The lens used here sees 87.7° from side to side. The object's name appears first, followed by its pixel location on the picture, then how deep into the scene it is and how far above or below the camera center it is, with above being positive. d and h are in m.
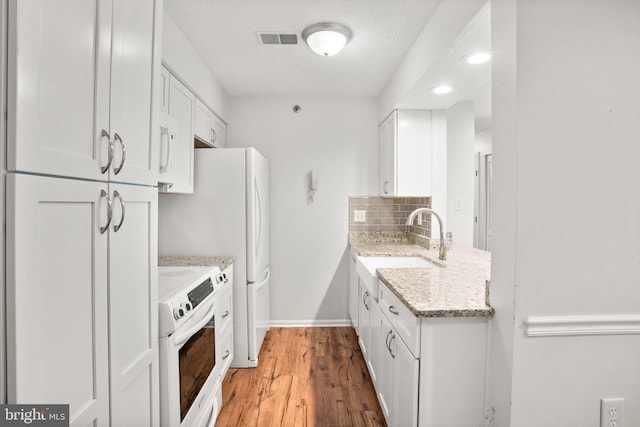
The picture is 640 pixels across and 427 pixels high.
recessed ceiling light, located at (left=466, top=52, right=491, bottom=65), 1.84 +0.89
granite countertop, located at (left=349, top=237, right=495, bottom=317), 1.34 -0.36
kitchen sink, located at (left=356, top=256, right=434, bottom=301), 2.53 -0.41
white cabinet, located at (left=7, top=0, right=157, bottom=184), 0.69 +0.31
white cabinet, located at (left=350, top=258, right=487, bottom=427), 1.36 -0.64
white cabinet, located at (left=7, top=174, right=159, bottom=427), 0.69 -0.23
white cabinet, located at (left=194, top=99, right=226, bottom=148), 2.57 +0.71
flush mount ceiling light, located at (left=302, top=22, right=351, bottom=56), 2.03 +1.09
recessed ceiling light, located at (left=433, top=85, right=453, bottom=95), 2.36 +0.90
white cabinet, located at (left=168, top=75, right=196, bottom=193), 2.10 +0.55
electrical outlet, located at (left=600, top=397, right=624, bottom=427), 1.20 -0.70
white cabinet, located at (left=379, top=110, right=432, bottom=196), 2.93 +0.55
